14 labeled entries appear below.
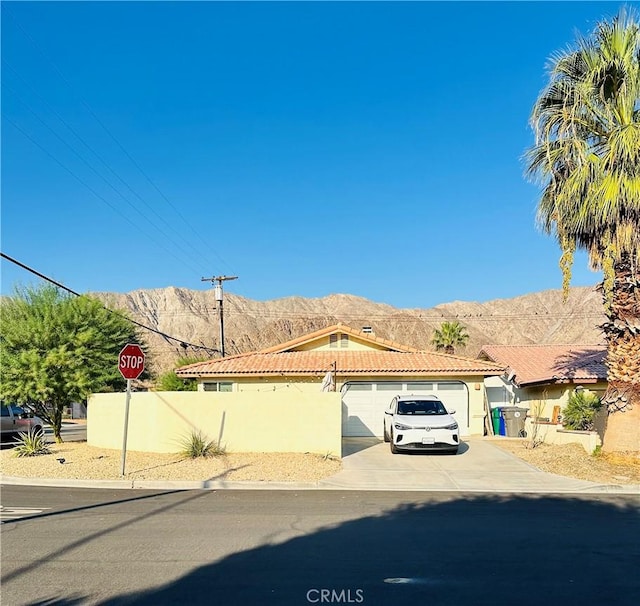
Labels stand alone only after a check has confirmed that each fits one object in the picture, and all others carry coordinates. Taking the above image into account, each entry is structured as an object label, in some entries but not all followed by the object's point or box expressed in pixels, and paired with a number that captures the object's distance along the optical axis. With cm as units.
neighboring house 2503
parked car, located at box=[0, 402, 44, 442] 2309
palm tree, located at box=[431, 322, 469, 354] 5059
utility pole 3824
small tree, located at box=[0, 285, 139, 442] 2067
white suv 1855
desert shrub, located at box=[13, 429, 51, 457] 1870
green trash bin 2719
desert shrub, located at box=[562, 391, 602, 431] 2031
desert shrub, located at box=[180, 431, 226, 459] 1795
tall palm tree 1594
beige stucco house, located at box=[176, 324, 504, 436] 2530
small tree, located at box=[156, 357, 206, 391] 3103
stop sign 1477
